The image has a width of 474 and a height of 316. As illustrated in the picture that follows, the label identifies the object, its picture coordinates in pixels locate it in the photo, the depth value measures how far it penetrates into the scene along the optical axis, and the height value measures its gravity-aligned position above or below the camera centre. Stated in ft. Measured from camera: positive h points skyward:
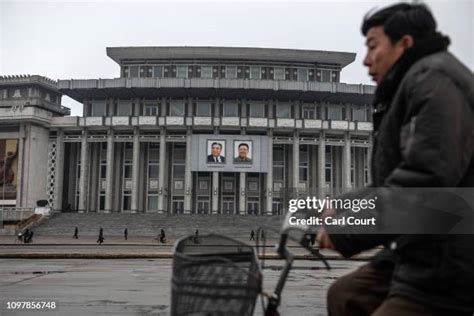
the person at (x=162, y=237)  121.33 -11.46
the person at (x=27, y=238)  112.68 -11.34
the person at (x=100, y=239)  112.54 -11.26
